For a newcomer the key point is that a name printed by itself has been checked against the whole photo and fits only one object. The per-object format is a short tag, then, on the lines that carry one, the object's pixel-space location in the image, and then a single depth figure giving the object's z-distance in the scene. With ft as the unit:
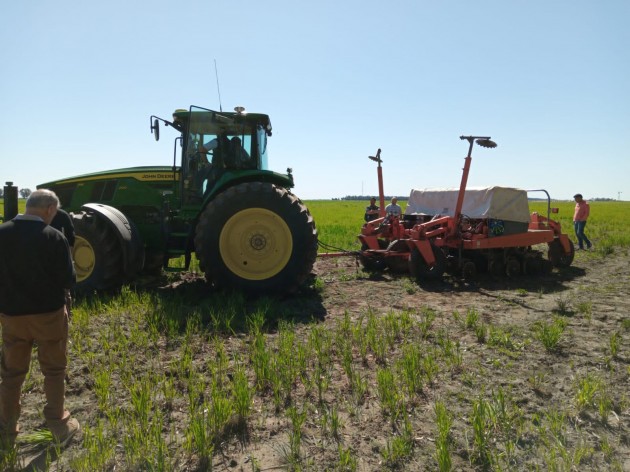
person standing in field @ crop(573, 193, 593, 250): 41.55
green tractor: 20.01
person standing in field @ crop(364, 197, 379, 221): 41.43
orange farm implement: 26.68
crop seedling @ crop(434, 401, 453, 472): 8.34
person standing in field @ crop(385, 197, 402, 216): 34.54
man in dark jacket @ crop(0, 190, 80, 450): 9.26
